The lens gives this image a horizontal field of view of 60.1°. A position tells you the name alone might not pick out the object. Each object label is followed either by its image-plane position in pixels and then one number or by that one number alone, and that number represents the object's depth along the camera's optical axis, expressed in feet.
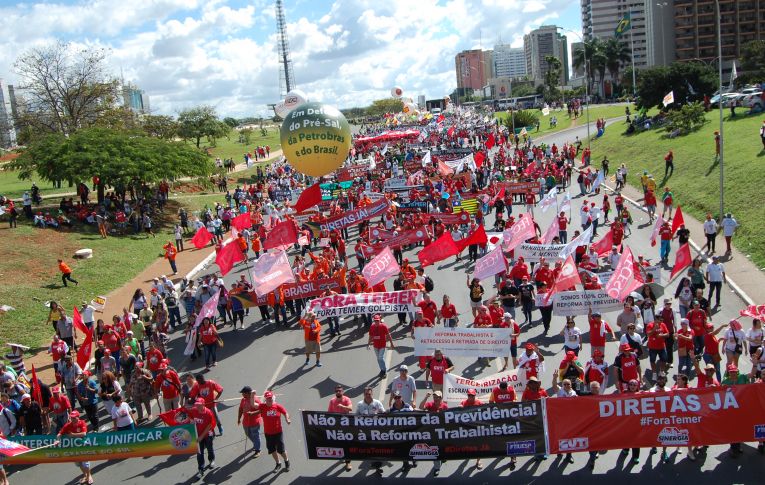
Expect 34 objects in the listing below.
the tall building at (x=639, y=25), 381.60
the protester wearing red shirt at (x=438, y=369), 38.70
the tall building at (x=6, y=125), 163.70
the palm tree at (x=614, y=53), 346.95
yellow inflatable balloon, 82.99
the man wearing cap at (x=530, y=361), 36.83
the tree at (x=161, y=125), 226.77
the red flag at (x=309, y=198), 84.74
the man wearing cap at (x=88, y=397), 42.29
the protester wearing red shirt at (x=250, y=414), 34.88
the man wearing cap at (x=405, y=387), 35.83
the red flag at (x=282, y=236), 68.28
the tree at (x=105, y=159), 111.65
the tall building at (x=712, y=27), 349.41
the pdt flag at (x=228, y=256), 63.57
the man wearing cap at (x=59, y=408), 41.50
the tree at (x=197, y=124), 262.67
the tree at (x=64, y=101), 157.99
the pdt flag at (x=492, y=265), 54.65
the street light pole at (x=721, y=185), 75.00
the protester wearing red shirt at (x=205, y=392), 37.40
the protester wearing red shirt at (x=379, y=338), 44.19
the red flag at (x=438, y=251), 61.77
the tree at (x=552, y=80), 369.71
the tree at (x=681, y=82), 165.48
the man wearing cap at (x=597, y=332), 41.45
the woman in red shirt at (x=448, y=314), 47.78
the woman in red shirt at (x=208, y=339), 50.52
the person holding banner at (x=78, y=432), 35.63
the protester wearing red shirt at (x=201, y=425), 34.65
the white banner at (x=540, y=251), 60.08
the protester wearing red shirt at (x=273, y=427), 34.06
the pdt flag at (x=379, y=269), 54.90
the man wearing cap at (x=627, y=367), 35.81
